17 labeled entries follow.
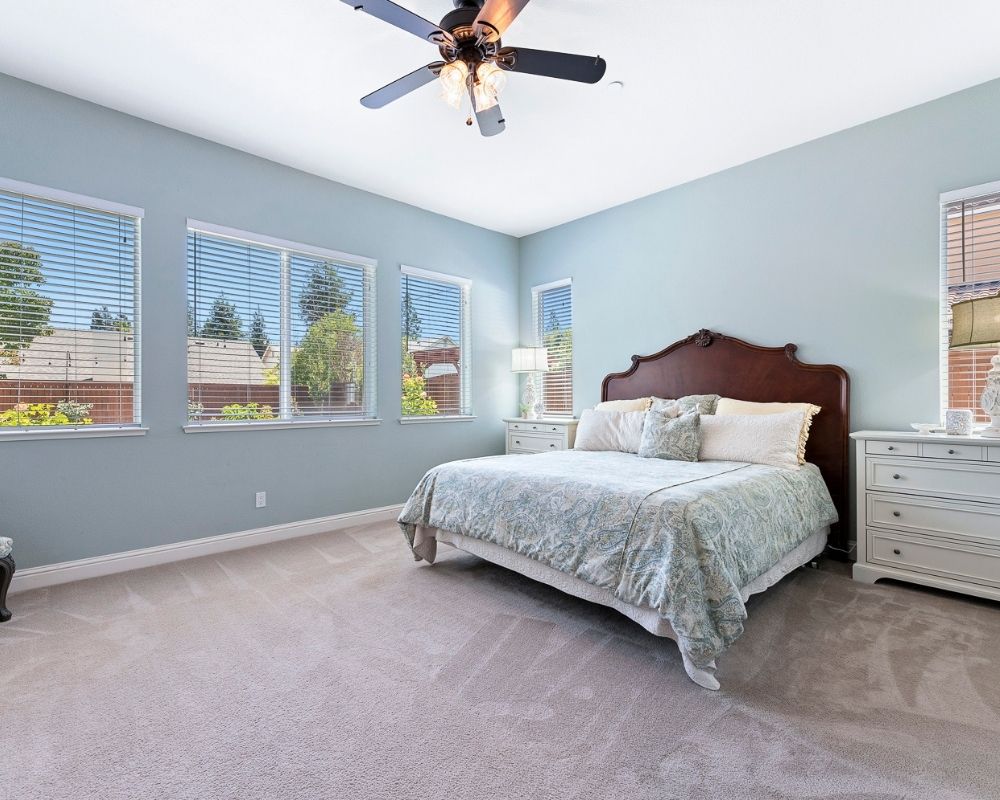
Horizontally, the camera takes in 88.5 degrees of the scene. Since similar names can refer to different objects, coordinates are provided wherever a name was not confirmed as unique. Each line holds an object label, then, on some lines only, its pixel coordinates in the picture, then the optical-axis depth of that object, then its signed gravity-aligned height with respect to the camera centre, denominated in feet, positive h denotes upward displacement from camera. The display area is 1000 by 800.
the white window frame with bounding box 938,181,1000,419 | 9.59 +1.88
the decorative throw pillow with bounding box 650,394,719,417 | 11.77 -0.17
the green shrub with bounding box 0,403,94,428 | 9.12 -0.29
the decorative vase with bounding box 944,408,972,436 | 8.67 -0.44
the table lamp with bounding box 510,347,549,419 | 16.08 +1.08
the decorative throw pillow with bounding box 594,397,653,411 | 13.30 -0.21
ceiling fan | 6.19 +4.59
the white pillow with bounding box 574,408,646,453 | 11.98 -0.81
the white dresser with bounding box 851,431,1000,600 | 8.22 -1.95
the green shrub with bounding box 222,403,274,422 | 11.69 -0.31
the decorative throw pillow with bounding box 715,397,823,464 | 10.43 -0.26
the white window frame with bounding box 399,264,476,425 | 16.40 +1.63
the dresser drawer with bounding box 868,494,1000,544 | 8.23 -2.05
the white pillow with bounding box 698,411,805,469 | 9.86 -0.83
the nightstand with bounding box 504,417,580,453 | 14.84 -1.12
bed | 6.22 -1.85
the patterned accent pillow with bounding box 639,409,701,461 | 10.57 -0.87
